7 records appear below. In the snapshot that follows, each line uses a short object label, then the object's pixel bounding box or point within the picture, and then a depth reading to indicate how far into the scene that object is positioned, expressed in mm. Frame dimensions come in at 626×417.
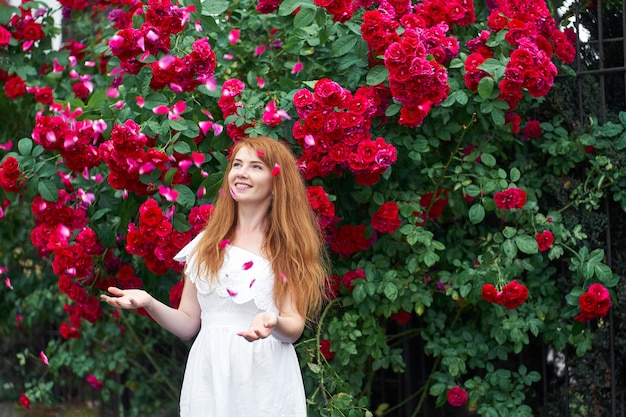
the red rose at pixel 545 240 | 3418
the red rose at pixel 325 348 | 3553
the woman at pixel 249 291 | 2684
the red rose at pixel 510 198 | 3354
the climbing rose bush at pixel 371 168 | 3232
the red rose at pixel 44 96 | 4141
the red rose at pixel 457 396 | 3572
